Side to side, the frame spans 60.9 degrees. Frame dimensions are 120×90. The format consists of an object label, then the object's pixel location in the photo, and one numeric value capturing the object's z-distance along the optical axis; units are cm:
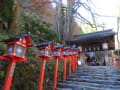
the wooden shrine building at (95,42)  942
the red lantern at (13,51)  267
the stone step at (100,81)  504
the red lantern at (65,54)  632
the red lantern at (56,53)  513
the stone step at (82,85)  466
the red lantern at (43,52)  400
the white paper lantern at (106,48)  948
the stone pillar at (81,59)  1068
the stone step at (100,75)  591
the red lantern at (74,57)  796
